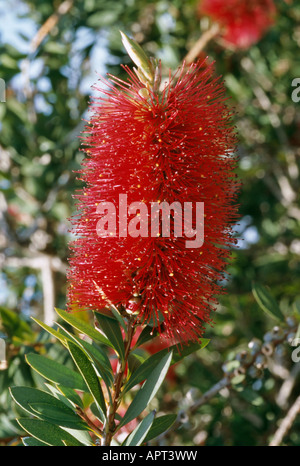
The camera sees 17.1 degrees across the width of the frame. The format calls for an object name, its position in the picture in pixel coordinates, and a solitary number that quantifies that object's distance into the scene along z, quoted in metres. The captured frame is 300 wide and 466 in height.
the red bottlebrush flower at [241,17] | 0.76
